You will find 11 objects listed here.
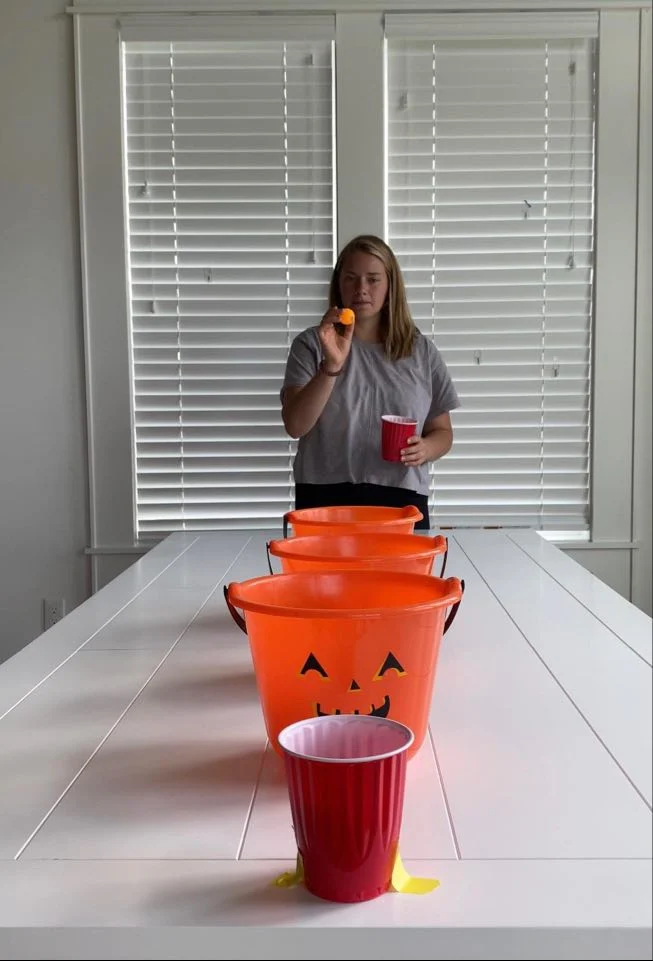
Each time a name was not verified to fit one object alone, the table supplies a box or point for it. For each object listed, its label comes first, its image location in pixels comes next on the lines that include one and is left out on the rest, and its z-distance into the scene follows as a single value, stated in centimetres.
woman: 189
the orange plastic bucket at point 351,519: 102
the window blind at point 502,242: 244
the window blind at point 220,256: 245
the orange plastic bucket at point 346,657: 62
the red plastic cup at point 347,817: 49
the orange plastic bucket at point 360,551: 79
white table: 49
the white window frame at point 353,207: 239
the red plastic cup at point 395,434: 177
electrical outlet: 257
